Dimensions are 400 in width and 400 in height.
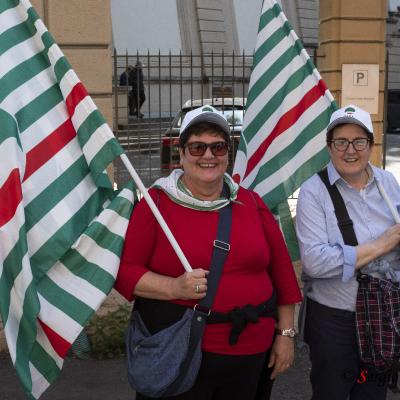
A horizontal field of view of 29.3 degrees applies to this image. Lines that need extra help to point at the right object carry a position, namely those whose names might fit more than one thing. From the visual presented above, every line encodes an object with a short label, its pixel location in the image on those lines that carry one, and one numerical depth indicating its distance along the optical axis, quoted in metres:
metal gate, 8.37
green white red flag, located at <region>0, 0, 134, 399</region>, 3.22
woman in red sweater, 3.04
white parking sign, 9.08
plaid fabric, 3.29
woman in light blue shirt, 3.29
